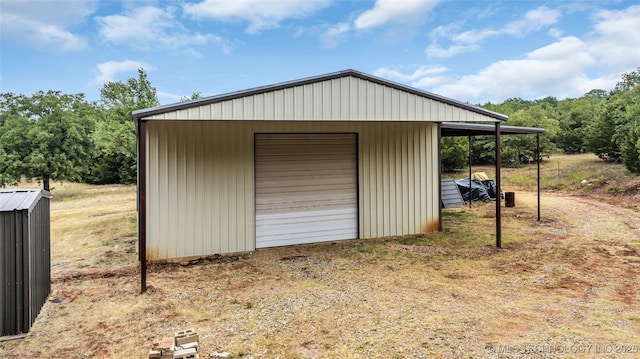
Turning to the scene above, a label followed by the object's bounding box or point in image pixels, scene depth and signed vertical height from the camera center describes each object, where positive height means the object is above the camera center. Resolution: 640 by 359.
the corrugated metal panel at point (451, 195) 11.01 -0.57
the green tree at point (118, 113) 17.73 +3.19
